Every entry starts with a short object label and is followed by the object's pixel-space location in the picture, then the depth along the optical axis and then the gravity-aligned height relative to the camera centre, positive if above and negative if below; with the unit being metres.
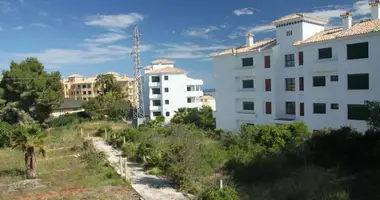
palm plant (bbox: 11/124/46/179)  17.17 -2.20
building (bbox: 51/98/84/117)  56.91 -1.01
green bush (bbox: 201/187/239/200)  12.20 -3.76
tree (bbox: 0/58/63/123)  40.69 +1.84
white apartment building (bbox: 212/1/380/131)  25.94 +2.34
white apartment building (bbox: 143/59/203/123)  57.84 +1.75
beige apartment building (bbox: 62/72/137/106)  92.58 +4.66
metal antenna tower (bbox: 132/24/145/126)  50.28 +3.62
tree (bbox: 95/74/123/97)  59.34 +3.32
